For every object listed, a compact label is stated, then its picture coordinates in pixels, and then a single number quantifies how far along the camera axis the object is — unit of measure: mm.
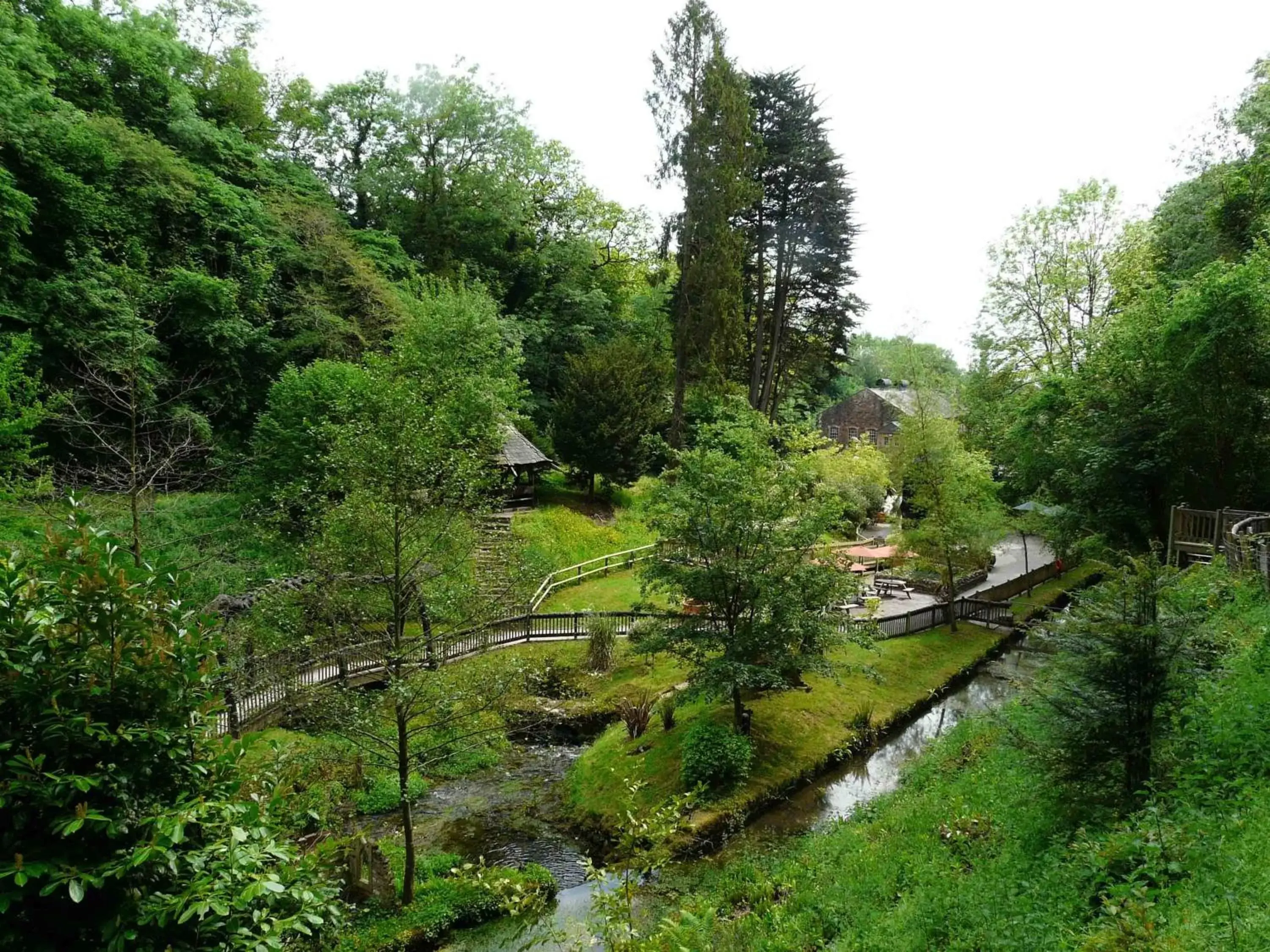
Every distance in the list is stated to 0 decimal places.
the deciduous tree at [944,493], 21641
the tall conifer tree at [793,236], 26938
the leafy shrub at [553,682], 17234
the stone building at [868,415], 50000
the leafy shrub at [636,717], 14203
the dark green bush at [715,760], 12203
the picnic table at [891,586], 25906
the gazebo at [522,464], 25422
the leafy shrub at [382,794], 12344
